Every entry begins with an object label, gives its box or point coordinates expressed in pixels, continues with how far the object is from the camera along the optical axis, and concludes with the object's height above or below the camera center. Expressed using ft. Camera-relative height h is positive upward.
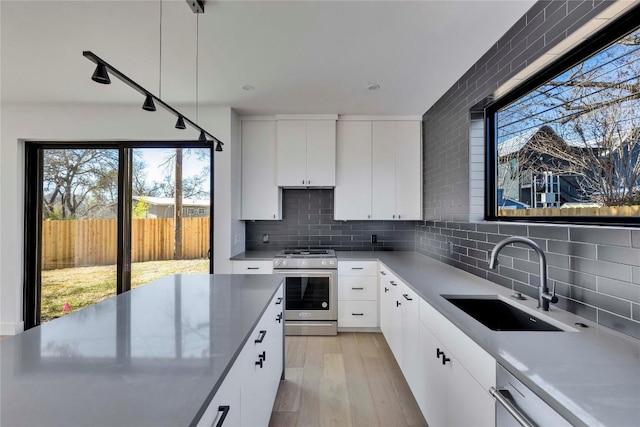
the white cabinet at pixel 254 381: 2.76 -2.32
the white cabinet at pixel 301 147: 11.10 +2.82
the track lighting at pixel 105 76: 3.42 +1.93
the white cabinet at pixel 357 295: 10.34 -2.95
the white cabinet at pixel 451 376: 3.51 -2.45
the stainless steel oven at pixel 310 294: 10.18 -2.88
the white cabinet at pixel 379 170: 11.32 +1.93
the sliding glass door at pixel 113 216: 10.68 +0.04
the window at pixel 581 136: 3.96 +1.42
